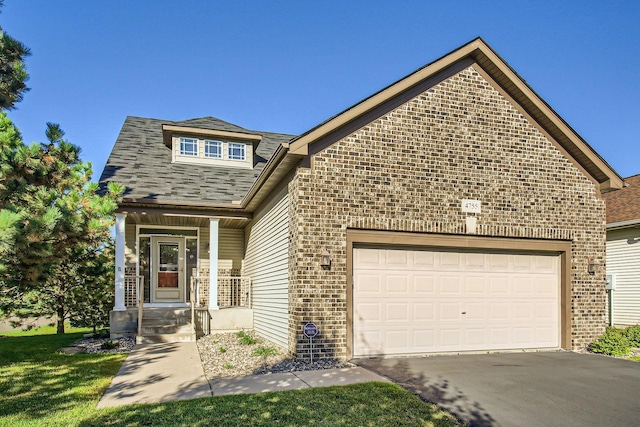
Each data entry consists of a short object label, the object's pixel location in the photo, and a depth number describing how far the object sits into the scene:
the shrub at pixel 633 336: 10.91
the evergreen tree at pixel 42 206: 6.64
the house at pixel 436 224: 9.17
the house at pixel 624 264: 15.19
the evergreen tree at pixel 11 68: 11.05
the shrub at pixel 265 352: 9.42
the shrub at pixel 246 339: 11.09
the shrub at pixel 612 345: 10.21
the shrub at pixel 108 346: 10.77
